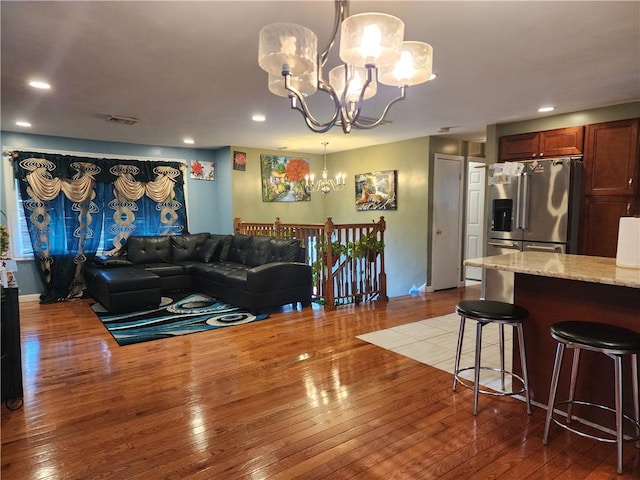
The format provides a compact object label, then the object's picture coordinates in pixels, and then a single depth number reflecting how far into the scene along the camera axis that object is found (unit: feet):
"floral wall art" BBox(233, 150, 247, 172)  21.59
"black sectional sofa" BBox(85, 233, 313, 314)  15.24
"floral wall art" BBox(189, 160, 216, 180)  22.33
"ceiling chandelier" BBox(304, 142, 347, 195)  19.72
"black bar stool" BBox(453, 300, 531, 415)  7.37
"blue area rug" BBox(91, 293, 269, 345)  12.93
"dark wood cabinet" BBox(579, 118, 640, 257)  12.97
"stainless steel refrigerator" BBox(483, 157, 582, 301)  13.96
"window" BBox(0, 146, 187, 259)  17.34
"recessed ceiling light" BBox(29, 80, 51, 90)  10.52
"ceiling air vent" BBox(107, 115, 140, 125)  14.49
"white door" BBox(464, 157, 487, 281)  22.86
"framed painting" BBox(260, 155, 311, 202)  22.90
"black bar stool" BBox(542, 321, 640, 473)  5.81
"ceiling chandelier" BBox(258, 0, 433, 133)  5.48
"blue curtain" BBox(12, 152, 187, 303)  17.81
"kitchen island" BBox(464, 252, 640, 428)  6.72
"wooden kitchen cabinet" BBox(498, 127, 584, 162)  14.33
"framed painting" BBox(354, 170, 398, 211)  21.11
